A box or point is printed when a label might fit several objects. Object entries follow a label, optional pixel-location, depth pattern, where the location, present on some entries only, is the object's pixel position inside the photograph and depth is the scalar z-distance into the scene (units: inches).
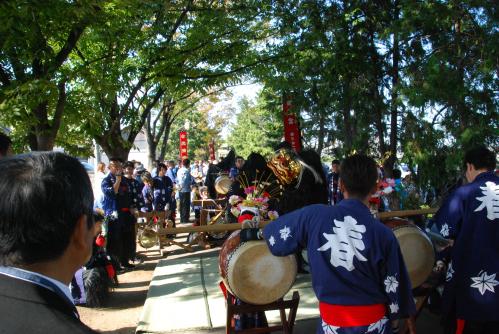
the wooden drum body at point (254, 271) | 125.2
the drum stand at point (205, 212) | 355.3
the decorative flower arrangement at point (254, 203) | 159.5
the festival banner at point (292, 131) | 454.0
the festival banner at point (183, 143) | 896.3
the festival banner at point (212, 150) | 1044.0
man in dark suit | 32.4
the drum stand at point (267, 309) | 136.3
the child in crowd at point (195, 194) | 440.2
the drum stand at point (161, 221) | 328.5
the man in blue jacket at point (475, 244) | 118.7
